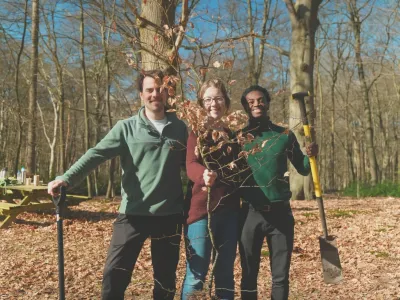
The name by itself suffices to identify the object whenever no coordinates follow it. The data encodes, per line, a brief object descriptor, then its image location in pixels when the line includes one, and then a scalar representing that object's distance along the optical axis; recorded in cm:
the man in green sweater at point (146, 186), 285
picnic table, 780
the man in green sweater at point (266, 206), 294
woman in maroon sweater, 265
